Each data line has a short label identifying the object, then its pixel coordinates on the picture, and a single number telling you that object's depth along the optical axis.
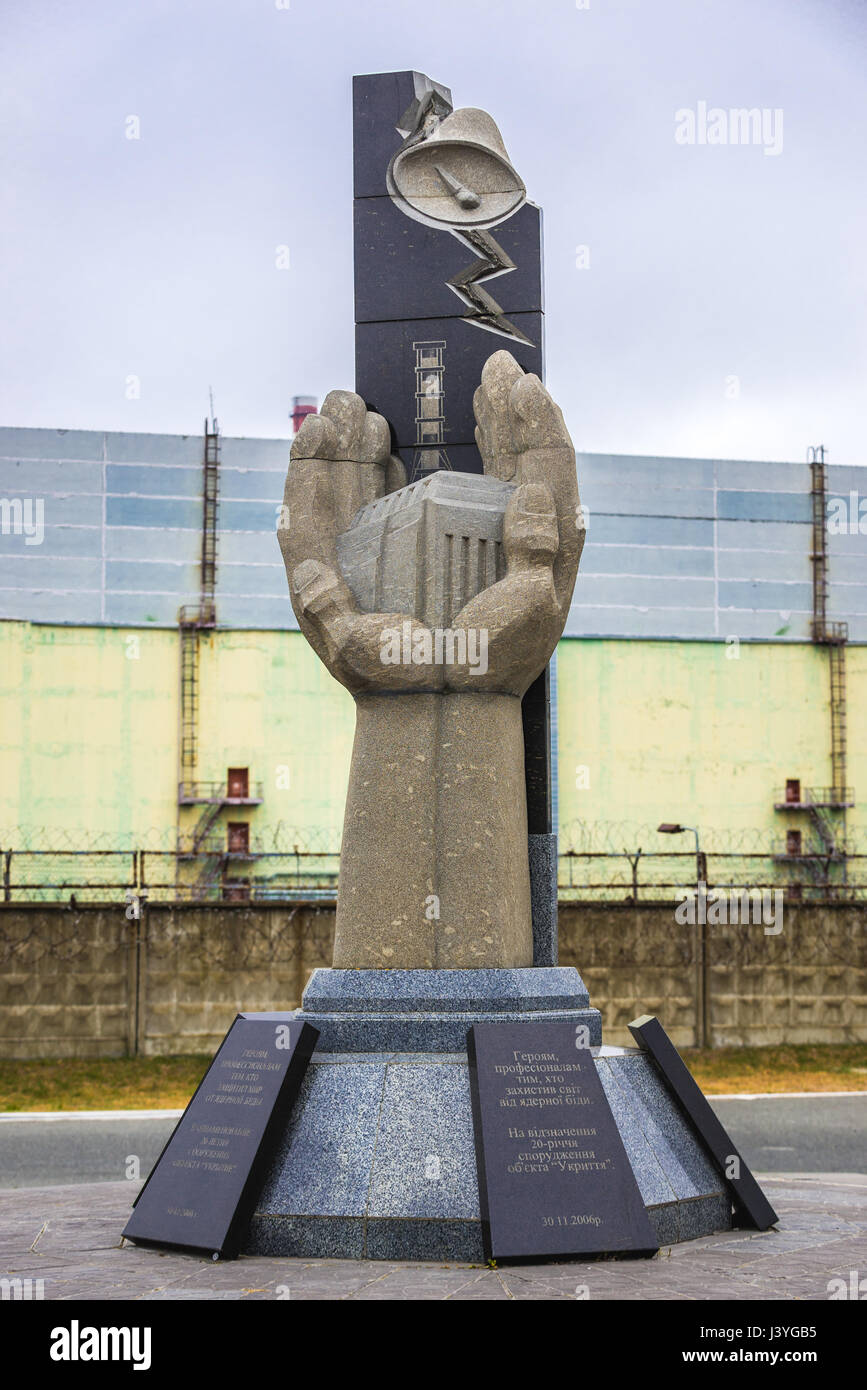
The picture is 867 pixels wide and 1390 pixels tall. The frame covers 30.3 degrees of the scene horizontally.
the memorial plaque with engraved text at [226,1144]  8.09
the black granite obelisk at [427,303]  11.01
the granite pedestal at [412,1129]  7.92
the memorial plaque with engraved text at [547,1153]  7.69
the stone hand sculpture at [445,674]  9.32
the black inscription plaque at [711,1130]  9.00
